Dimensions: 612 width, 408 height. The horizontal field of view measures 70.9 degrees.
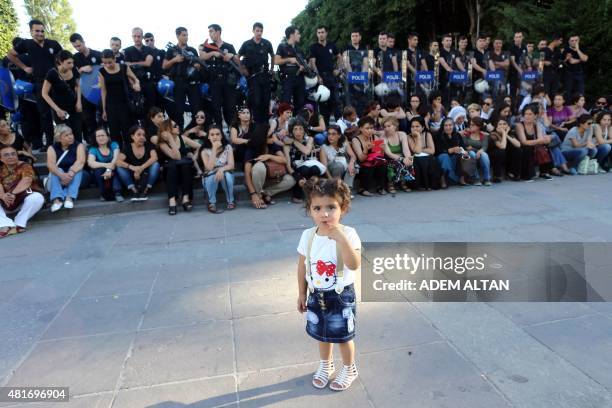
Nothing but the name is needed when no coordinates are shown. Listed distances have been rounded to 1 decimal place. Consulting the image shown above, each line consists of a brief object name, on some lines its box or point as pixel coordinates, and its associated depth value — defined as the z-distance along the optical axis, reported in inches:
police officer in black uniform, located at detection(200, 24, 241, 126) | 291.1
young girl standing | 79.2
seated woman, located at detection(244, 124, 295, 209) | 251.9
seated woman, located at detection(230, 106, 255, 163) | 264.7
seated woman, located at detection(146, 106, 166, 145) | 269.1
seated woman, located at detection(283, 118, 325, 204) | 257.8
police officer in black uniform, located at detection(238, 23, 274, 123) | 298.8
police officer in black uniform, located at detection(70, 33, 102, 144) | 283.7
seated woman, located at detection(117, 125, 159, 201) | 252.7
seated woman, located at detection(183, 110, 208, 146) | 279.1
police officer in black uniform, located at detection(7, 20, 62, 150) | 267.1
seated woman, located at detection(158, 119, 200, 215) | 246.2
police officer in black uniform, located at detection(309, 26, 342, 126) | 325.7
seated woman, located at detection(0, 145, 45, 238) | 220.4
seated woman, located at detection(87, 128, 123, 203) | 248.7
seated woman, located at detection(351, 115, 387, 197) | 270.4
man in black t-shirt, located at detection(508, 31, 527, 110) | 397.4
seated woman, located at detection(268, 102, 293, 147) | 270.1
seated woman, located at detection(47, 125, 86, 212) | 238.2
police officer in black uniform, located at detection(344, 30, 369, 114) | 348.2
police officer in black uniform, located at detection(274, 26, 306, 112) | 307.7
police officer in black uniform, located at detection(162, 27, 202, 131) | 290.2
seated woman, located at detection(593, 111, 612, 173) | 319.9
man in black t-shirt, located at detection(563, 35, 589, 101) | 399.2
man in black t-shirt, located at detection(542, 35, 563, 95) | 405.4
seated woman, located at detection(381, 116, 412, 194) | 276.4
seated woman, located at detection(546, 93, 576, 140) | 346.9
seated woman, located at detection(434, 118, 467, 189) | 287.3
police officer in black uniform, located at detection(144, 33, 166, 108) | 303.9
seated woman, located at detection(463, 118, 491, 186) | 291.4
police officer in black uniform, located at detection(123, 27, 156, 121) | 298.2
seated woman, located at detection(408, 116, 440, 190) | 279.0
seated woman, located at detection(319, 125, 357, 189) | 264.7
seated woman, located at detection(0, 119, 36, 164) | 243.0
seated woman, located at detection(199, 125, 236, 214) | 245.8
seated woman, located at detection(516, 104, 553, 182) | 302.4
